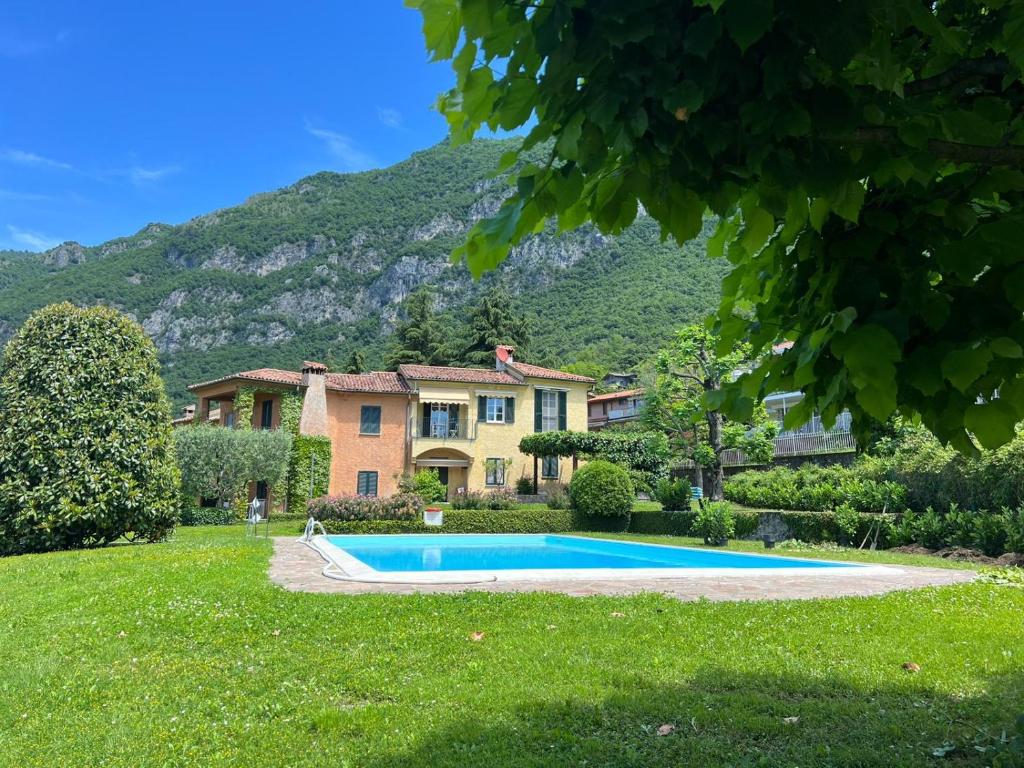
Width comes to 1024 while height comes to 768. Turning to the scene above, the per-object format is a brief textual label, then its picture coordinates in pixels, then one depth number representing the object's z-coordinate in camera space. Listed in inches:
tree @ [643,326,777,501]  874.8
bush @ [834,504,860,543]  641.6
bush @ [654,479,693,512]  894.4
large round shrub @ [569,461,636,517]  899.4
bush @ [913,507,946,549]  567.5
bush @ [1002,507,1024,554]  486.0
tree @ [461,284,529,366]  1951.3
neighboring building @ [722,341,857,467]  996.6
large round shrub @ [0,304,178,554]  488.1
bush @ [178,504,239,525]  962.9
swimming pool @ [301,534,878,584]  386.6
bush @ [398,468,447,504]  1187.9
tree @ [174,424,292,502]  944.9
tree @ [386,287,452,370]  1969.7
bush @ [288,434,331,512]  1124.5
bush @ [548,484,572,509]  1035.6
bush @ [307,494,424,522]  828.6
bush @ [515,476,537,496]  1315.2
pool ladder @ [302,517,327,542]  625.3
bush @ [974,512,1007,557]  511.5
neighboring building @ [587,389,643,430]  1930.4
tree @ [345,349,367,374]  1908.2
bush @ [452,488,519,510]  989.8
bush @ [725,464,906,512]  657.6
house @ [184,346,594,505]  1195.3
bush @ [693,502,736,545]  670.5
